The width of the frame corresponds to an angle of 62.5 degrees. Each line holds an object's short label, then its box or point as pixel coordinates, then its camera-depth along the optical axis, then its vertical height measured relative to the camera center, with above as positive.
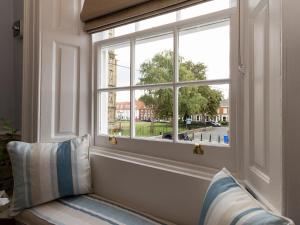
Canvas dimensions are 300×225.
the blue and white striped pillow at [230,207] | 0.59 -0.26
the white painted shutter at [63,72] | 1.62 +0.28
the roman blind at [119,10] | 1.25 +0.59
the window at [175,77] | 1.19 +0.20
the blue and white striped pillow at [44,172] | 1.37 -0.34
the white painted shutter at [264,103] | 0.70 +0.03
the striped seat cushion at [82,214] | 1.15 -0.50
